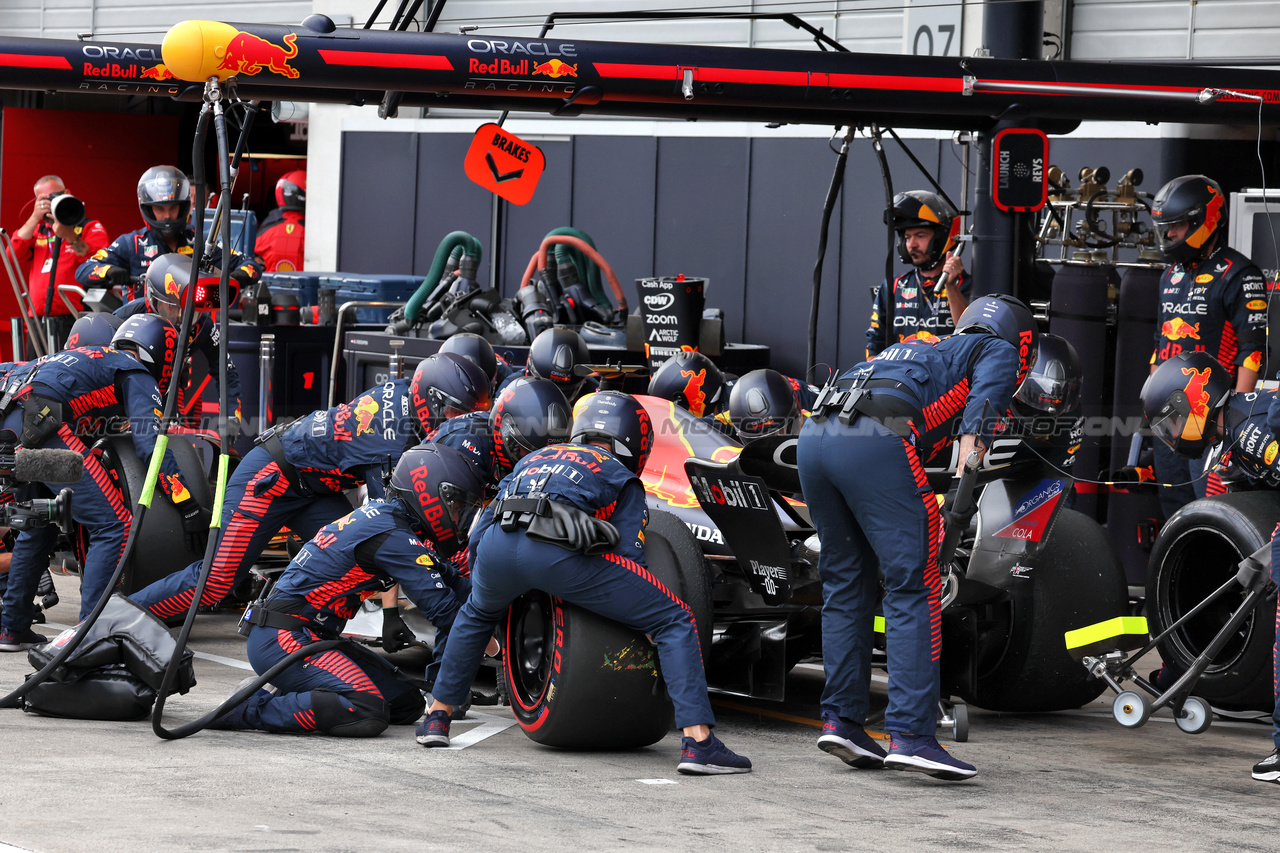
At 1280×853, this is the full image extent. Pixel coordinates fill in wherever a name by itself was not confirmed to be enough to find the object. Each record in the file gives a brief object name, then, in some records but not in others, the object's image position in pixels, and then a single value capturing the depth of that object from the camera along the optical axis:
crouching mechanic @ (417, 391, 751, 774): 11.74
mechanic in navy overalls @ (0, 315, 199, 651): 16.25
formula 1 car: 13.00
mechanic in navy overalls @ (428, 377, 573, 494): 13.27
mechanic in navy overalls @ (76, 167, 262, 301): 22.66
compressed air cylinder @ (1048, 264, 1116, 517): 20.20
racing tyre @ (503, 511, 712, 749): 12.07
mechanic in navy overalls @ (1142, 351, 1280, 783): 14.05
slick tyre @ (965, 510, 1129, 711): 14.10
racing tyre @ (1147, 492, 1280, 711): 13.80
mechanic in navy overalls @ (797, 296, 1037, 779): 11.97
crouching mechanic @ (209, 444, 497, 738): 12.83
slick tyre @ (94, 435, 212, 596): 16.75
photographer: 28.11
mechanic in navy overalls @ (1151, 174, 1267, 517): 18.09
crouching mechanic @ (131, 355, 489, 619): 14.79
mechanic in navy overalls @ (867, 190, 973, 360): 18.61
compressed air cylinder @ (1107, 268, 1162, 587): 19.92
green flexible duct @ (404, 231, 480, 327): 25.52
